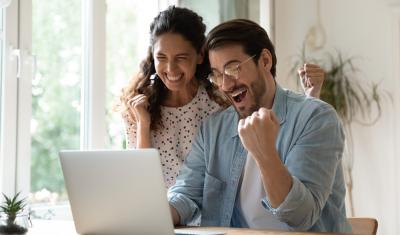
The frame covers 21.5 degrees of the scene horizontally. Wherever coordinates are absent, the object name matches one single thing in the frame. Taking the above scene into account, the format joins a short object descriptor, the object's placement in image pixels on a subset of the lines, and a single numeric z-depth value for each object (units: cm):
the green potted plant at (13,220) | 243
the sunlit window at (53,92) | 371
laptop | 229
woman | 309
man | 245
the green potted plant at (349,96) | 507
